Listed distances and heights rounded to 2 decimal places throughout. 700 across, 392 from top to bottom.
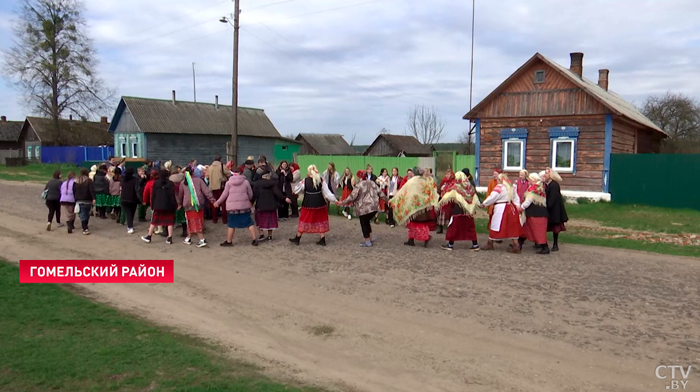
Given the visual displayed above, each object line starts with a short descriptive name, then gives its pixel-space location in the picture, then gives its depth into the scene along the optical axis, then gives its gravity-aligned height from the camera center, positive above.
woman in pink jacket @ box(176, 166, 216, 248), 11.13 -1.00
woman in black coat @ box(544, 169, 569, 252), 10.69 -0.75
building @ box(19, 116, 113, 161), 47.66 +2.14
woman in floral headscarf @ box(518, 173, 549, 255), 10.38 -0.88
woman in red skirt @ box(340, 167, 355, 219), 15.47 -0.58
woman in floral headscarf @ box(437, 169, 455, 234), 10.86 -0.82
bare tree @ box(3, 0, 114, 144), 41.62 +7.72
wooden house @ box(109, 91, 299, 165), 37.88 +2.20
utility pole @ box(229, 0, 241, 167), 21.00 +3.63
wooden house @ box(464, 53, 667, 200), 19.48 +1.58
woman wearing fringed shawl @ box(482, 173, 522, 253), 10.38 -0.90
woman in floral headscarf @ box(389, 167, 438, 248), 10.85 -0.86
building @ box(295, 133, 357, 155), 53.16 +1.95
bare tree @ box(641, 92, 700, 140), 42.66 +4.62
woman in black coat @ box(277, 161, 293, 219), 14.81 -0.55
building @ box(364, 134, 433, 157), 49.88 +1.78
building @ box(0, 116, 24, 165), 59.38 +2.20
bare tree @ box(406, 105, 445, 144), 57.53 +3.45
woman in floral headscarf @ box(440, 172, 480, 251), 10.66 -0.95
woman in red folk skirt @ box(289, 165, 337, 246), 10.98 -0.92
